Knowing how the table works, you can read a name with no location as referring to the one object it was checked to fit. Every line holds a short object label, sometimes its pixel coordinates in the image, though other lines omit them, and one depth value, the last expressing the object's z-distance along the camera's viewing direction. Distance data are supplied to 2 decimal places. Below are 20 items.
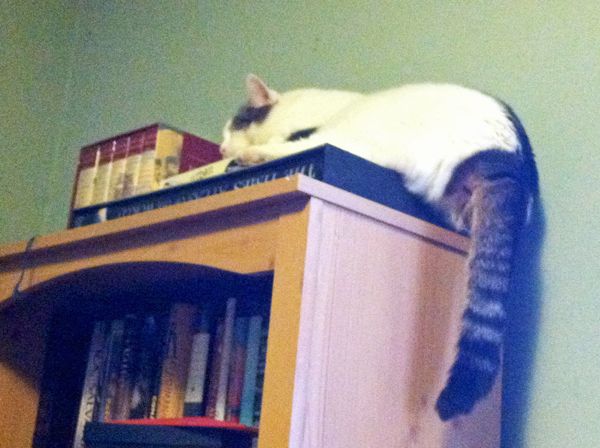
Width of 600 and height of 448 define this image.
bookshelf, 0.74
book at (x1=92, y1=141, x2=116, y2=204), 1.35
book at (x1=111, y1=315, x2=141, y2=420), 1.18
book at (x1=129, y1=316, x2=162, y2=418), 1.14
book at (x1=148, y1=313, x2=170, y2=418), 1.13
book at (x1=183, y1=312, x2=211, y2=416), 1.06
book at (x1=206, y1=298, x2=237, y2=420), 1.01
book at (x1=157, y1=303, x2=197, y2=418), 1.10
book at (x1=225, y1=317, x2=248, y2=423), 0.99
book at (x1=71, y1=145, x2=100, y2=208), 1.39
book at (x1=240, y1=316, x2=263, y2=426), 0.96
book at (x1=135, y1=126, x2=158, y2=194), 1.27
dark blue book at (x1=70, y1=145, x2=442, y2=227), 0.83
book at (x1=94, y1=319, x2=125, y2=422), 1.22
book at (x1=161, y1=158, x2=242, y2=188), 1.07
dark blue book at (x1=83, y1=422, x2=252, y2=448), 0.91
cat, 0.84
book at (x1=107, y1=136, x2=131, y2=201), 1.32
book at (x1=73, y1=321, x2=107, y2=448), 1.25
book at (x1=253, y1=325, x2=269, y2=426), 0.95
